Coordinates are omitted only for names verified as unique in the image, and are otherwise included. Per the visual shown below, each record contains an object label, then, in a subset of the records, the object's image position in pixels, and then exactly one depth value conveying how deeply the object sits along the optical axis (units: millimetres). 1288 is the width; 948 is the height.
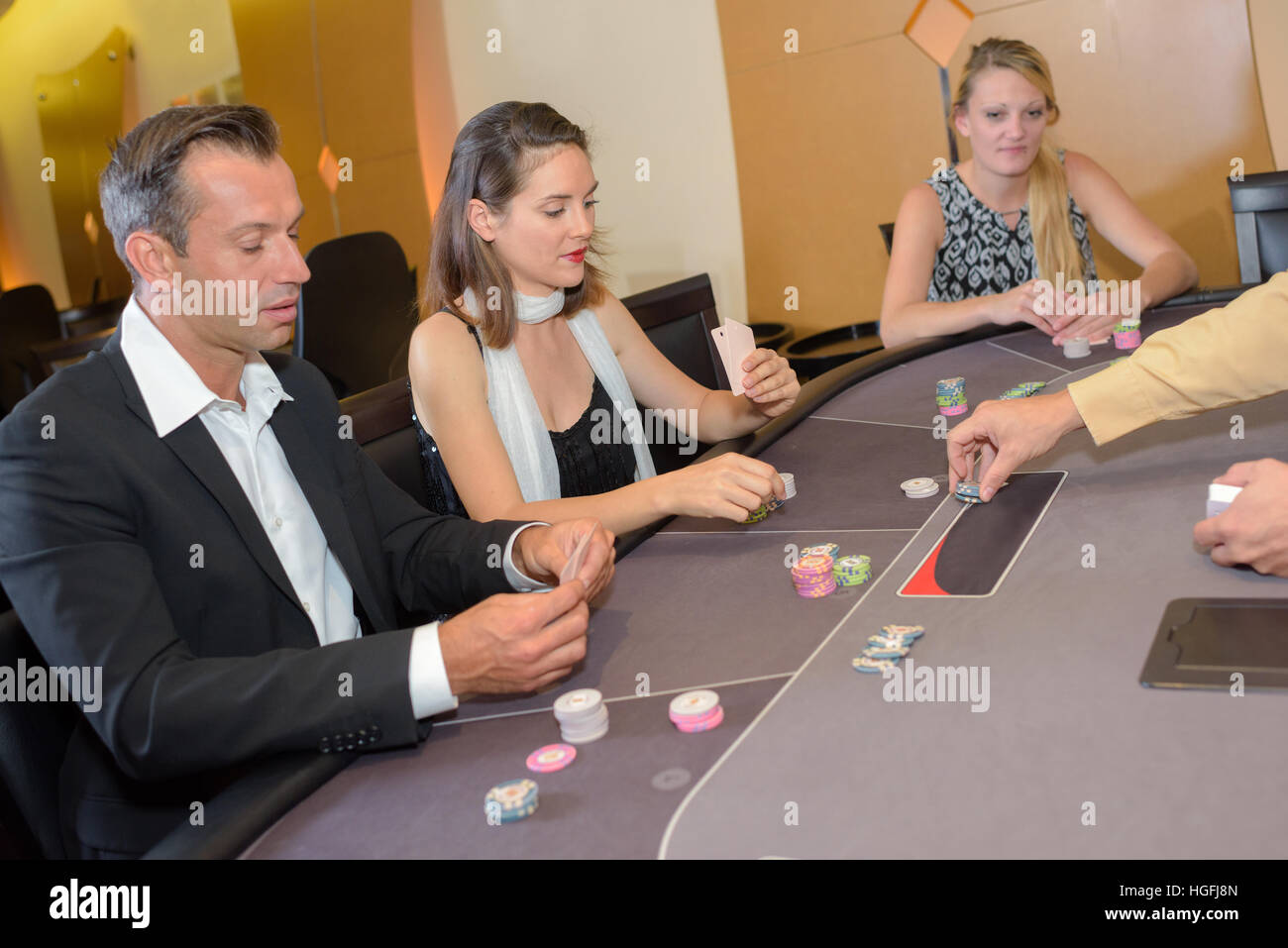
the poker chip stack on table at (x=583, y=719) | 1126
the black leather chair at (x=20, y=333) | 6180
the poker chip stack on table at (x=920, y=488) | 1681
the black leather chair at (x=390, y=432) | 2062
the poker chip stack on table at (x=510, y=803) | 996
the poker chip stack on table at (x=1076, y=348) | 2303
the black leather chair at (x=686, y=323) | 2840
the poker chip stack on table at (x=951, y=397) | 2090
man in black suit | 1211
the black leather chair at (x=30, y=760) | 1283
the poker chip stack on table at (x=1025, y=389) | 2010
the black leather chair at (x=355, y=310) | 4207
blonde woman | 2828
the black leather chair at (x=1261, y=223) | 2848
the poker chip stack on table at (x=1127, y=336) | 2330
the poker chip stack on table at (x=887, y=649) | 1144
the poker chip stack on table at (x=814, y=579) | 1369
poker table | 887
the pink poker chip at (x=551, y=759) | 1076
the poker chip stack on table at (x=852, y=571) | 1389
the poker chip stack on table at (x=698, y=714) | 1096
